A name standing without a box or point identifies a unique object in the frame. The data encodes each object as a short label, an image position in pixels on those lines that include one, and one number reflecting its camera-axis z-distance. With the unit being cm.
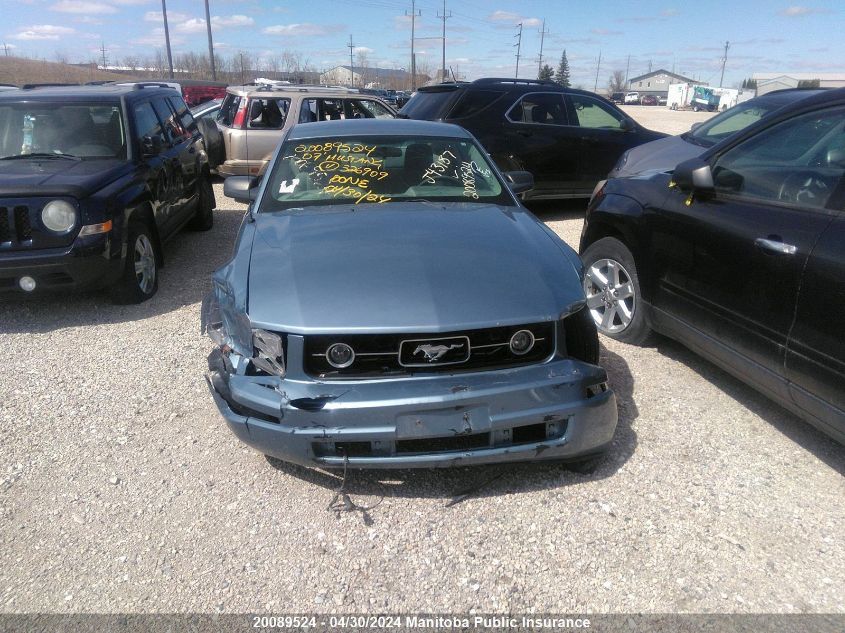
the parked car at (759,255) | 267
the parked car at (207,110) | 1166
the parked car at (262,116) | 942
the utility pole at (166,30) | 3397
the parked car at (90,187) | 466
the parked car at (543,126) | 823
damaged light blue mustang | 248
